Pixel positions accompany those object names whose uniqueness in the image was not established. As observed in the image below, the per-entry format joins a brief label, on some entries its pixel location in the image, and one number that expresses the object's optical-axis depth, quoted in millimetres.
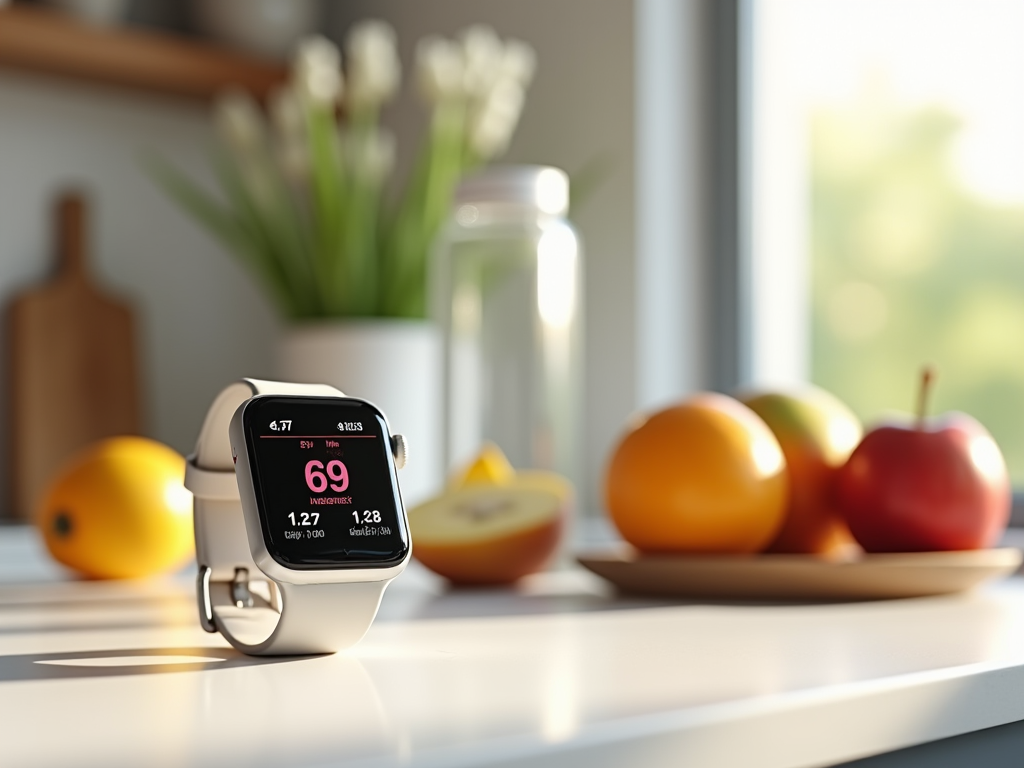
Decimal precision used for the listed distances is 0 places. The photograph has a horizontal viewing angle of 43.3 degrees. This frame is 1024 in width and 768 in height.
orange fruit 908
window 1532
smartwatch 549
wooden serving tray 870
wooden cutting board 1881
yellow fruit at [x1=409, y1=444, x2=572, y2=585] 954
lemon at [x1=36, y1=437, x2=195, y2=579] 957
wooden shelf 1780
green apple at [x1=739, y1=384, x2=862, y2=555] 1004
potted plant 1585
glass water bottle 1265
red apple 926
